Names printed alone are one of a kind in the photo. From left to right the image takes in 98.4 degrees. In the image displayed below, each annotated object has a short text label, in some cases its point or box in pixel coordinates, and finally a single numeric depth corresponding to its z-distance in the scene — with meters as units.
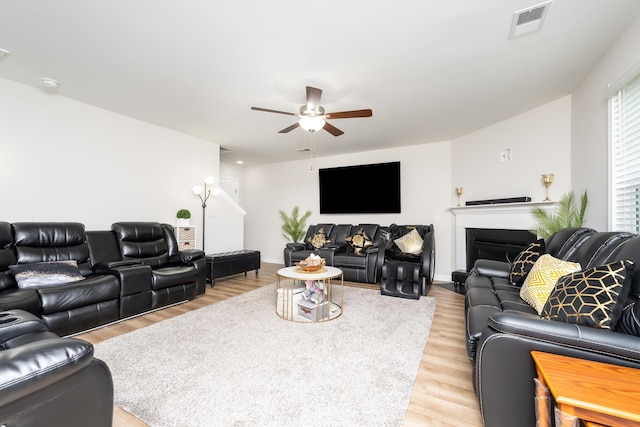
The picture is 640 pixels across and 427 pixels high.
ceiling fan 2.74
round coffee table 2.94
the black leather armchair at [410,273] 3.81
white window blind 2.28
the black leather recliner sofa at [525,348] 1.11
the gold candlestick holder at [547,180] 3.52
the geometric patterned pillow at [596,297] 1.25
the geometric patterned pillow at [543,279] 1.89
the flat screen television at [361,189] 5.55
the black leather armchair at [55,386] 0.73
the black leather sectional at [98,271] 2.45
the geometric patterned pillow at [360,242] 4.89
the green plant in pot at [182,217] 4.54
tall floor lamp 4.98
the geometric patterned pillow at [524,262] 2.56
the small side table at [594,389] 0.80
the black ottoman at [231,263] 4.38
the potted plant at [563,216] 3.01
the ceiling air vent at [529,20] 1.94
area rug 1.56
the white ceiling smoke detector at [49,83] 2.96
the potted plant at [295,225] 6.58
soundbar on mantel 3.77
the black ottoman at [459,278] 4.08
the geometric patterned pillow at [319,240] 5.30
